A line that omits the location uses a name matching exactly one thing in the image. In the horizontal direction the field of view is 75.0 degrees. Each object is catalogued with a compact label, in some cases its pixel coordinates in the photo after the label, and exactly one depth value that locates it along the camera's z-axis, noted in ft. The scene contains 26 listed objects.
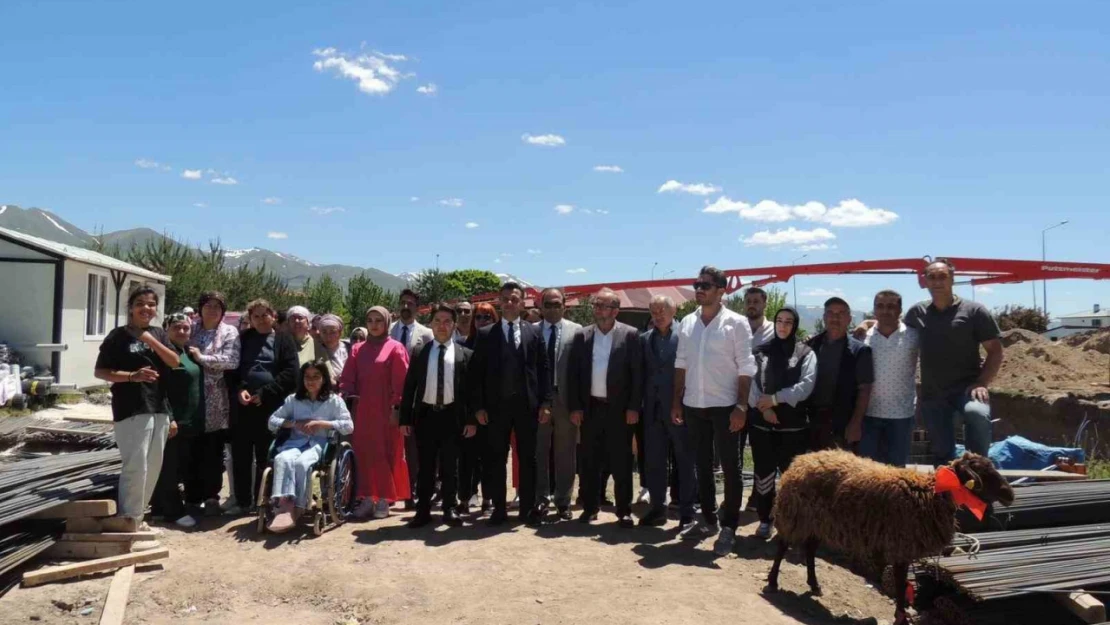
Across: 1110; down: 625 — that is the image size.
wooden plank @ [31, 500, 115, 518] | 16.96
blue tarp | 22.38
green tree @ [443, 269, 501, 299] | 184.65
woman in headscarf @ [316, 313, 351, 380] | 22.84
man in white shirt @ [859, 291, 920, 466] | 17.80
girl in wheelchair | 18.92
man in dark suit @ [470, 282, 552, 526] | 20.11
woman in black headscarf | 17.81
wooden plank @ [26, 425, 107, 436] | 24.25
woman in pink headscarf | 21.43
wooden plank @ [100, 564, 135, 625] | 13.98
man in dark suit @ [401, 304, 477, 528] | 19.94
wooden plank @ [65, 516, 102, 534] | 16.96
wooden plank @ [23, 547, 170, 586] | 15.48
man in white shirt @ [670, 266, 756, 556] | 17.93
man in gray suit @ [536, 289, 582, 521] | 20.72
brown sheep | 13.20
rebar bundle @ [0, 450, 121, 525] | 16.19
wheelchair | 19.02
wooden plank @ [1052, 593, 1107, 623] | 12.76
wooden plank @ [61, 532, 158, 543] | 16.78
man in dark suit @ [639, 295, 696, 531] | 19.92
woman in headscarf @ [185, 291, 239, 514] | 20.90
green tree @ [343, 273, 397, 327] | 131.23
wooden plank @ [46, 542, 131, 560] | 16.72
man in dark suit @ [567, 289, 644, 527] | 19.79
